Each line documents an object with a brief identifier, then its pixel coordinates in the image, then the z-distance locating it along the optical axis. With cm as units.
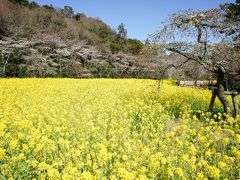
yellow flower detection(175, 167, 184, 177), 289
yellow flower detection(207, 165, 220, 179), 291
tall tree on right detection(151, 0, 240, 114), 703
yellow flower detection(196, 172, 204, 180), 292
